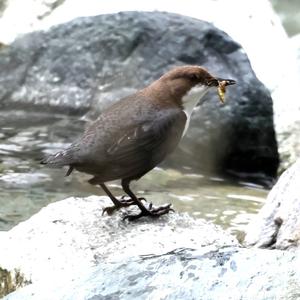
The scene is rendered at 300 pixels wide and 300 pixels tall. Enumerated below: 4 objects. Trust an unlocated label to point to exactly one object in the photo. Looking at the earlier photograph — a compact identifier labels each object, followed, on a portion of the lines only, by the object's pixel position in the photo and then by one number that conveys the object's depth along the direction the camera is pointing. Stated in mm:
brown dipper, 7234
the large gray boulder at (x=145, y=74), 12578
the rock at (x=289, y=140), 12016
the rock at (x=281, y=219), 7492
